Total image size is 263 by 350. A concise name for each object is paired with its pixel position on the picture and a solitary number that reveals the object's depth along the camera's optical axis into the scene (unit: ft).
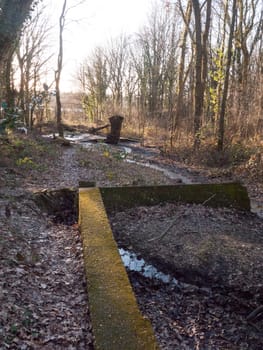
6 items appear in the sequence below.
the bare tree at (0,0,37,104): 15.88
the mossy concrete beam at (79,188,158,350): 6.97
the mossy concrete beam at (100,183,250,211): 20.59
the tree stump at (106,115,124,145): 59.00
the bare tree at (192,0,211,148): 40.55
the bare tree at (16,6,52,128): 60.34
